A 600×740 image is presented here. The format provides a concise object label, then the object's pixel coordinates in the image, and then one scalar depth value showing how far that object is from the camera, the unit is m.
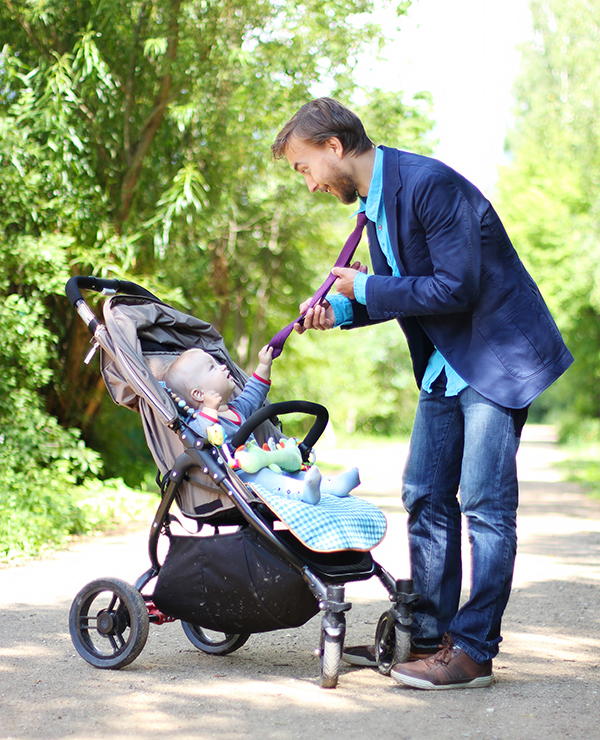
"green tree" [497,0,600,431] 18.00
